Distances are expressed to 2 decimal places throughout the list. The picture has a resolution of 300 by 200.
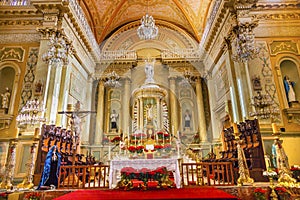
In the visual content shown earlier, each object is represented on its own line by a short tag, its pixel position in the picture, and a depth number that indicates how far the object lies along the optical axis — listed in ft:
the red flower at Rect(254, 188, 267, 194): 13.19
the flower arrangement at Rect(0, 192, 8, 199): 13.36
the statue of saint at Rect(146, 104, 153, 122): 36.99
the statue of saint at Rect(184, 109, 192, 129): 40.47
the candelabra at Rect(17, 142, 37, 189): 17.19
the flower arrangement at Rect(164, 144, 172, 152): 24.95
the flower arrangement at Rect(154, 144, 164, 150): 23.71
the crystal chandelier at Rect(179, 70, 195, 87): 41.88
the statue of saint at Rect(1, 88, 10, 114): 26.02
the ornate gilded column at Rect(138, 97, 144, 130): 37.37
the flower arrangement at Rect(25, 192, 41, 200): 13.31
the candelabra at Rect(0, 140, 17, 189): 17.10
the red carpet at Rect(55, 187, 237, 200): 12.52
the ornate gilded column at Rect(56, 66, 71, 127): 26.12
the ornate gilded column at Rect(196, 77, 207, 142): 38.28
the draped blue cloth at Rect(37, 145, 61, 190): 17.31
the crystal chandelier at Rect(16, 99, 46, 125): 22.79
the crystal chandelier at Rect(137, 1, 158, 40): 25.25
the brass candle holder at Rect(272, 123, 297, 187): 15.61
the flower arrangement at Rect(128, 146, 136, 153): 23.49
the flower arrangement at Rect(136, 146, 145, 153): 23.54
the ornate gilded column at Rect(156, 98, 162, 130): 37.99
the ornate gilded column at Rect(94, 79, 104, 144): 38.28
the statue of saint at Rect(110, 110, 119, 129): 40.19
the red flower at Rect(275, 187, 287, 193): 12.93
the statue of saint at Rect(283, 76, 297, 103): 24.97
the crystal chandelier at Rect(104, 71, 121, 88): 38.39
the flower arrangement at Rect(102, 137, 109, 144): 38.17
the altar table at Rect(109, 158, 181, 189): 18.48
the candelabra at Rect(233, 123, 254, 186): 17.31
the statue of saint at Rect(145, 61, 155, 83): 41.32
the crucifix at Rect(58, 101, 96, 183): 25.33
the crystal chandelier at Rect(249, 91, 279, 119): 22.68
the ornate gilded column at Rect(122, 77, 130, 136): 39.68
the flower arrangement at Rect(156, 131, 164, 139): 28.56
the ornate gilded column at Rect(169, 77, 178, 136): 39.97
